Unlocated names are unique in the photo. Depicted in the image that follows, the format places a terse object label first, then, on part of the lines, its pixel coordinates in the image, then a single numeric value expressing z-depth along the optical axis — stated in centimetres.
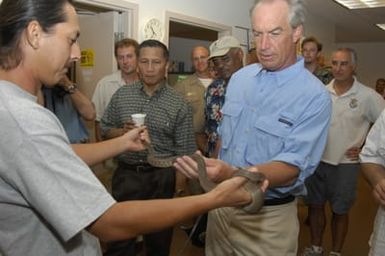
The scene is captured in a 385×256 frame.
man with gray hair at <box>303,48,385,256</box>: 316
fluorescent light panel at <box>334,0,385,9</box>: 566
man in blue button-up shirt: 150
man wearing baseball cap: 299
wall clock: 358
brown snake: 109
